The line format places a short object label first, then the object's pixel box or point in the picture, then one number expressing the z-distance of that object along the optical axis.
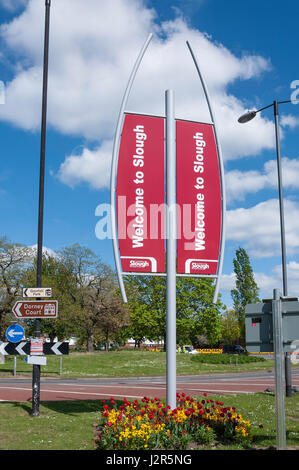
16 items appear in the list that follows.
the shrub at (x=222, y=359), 39.53
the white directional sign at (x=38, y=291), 11.04
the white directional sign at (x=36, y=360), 10.86
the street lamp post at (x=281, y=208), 15.24
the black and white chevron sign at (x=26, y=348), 11.39
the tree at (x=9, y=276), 34.03
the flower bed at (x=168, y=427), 7.52
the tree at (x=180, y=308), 50.38
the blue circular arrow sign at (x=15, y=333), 12.05
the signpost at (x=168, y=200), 9.66
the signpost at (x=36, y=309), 11.07
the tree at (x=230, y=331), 78.81
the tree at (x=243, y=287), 68.12
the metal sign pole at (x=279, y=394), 5.94
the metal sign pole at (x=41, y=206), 10.82
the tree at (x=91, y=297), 46.34
